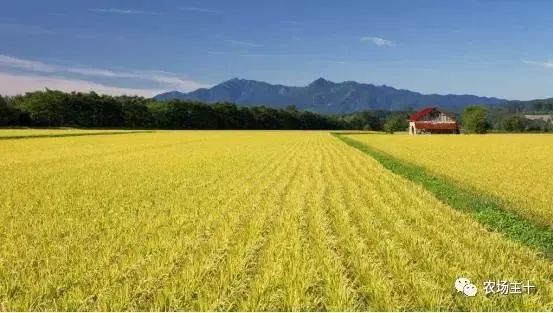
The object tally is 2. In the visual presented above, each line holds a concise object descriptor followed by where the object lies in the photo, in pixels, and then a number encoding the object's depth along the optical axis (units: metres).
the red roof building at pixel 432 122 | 111.56
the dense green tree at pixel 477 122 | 133.00
